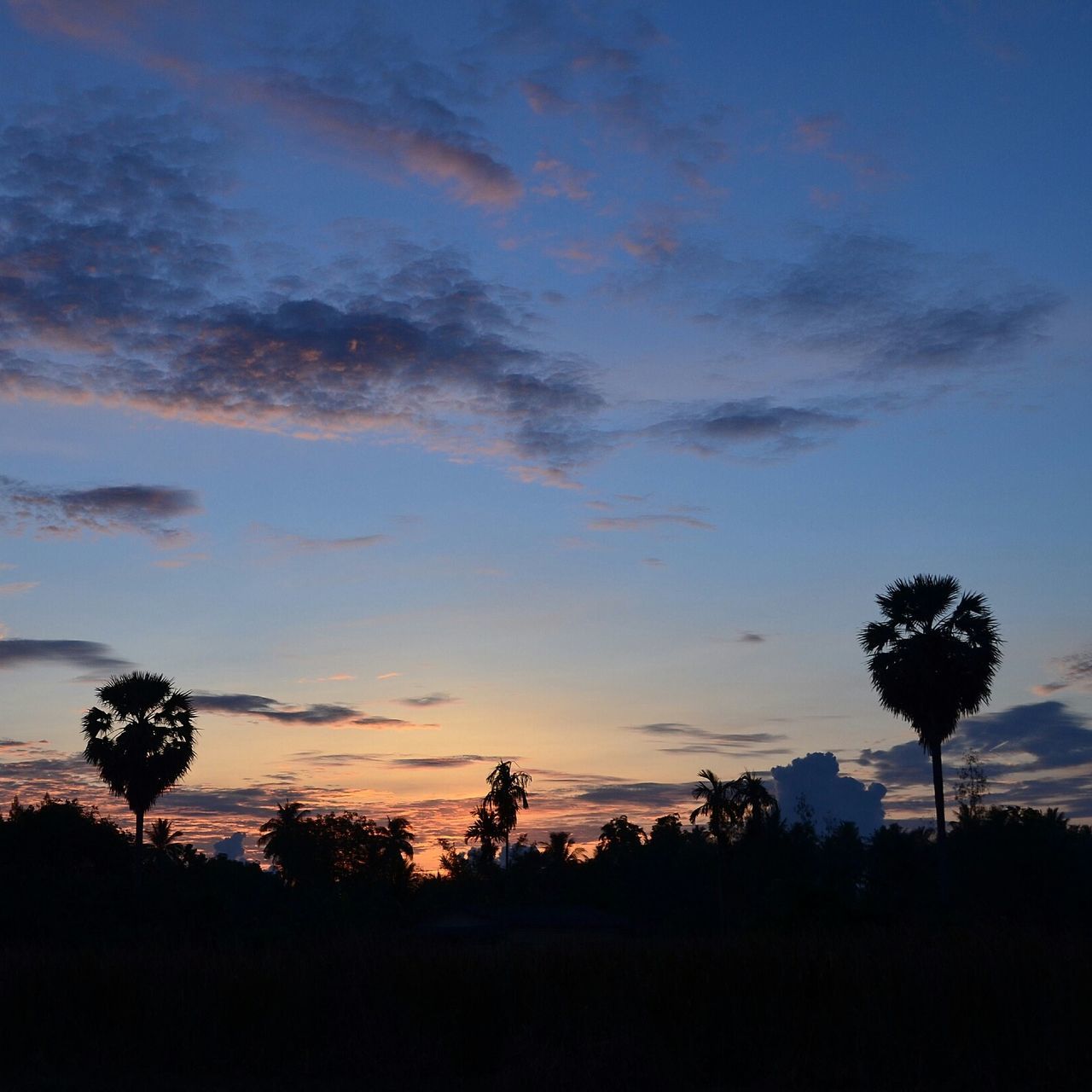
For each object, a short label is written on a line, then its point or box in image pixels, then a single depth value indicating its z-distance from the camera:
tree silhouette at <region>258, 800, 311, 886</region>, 88.88
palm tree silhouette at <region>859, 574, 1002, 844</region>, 43.66
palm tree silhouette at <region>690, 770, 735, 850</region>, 63.72
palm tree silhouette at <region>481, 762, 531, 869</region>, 83.62
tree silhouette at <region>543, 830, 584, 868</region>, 87.38
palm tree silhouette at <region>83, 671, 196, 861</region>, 48.81
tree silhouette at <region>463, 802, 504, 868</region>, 83.94
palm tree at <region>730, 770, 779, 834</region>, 64.25
